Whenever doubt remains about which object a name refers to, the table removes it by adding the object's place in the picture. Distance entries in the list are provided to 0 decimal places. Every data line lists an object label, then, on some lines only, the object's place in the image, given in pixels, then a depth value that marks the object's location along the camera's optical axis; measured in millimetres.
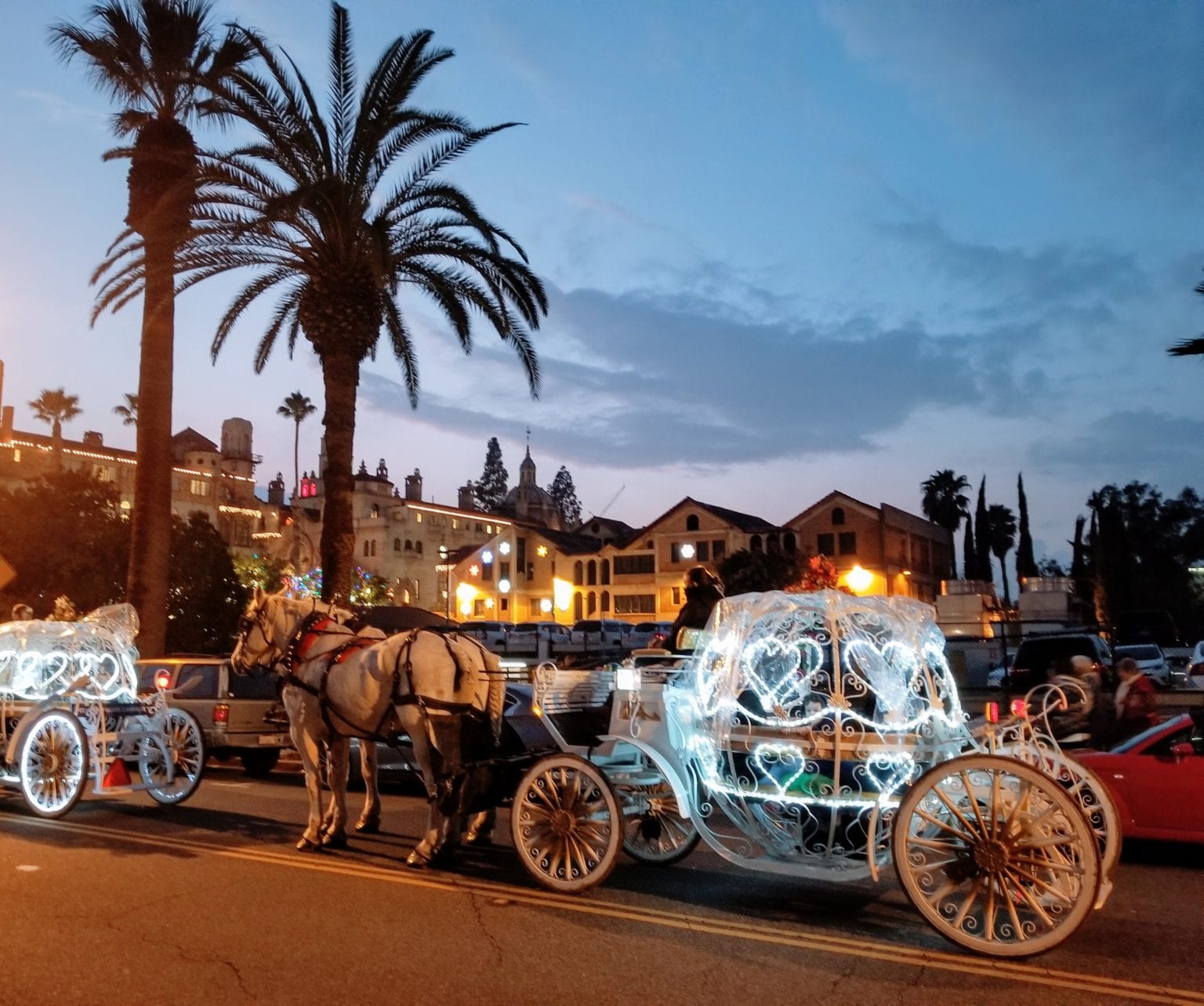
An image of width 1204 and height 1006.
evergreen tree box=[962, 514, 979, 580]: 73875
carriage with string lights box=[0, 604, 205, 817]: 10609
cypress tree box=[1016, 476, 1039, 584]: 69562
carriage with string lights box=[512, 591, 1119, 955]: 6027
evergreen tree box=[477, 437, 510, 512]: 128625
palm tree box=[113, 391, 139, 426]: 92000
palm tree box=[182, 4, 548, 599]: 16891
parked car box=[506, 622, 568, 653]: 46625
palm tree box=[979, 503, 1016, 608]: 100375
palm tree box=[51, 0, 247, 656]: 19266
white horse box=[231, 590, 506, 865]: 8586
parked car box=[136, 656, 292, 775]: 14469
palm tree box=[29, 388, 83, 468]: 80938
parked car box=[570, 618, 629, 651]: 46938
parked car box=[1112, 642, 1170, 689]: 26094
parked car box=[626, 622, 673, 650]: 45500
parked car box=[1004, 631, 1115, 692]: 21031
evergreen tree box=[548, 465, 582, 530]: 133125
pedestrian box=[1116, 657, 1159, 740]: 11844
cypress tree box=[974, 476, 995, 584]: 70000
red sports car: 8961
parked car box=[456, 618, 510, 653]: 43812
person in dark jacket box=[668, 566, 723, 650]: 9422
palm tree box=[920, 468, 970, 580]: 89750
